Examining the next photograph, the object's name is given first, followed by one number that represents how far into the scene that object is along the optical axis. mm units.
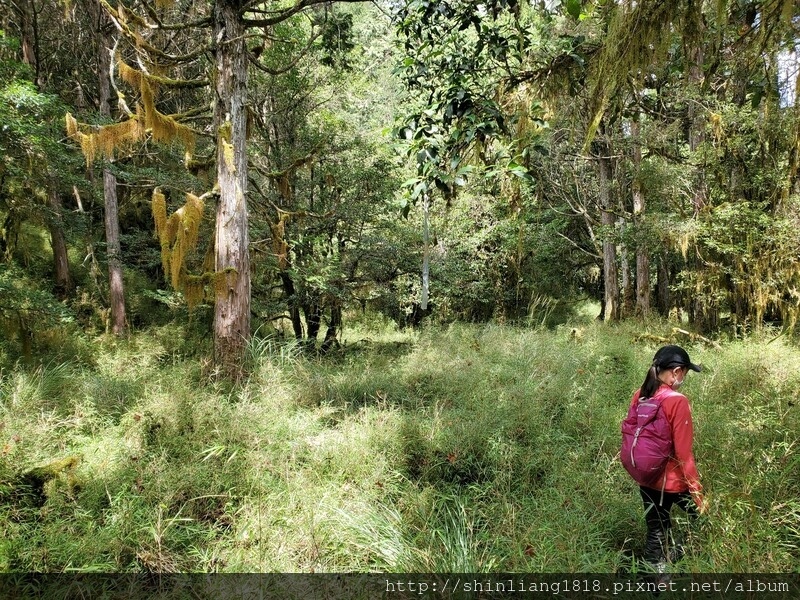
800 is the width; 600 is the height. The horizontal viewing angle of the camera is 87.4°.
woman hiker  2584
